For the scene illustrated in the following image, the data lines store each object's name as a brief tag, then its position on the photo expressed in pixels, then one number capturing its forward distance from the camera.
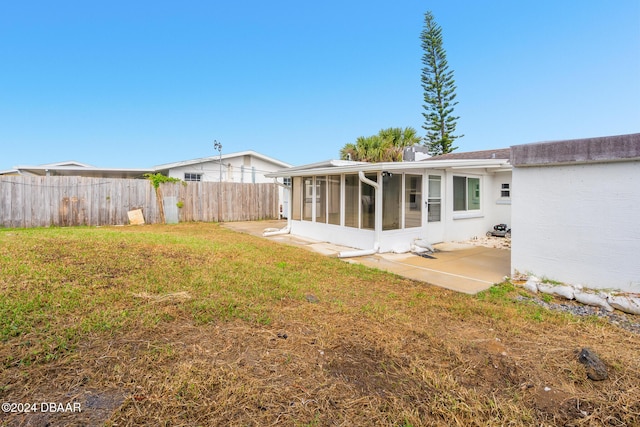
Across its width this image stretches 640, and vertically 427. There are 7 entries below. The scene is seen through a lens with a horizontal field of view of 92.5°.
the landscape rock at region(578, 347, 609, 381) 2.53
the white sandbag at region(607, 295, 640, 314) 4.12
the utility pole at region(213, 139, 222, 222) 15.92
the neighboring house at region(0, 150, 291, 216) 18.83
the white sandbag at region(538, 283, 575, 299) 4.69
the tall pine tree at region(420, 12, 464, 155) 23.31
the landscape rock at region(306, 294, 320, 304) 4.25
